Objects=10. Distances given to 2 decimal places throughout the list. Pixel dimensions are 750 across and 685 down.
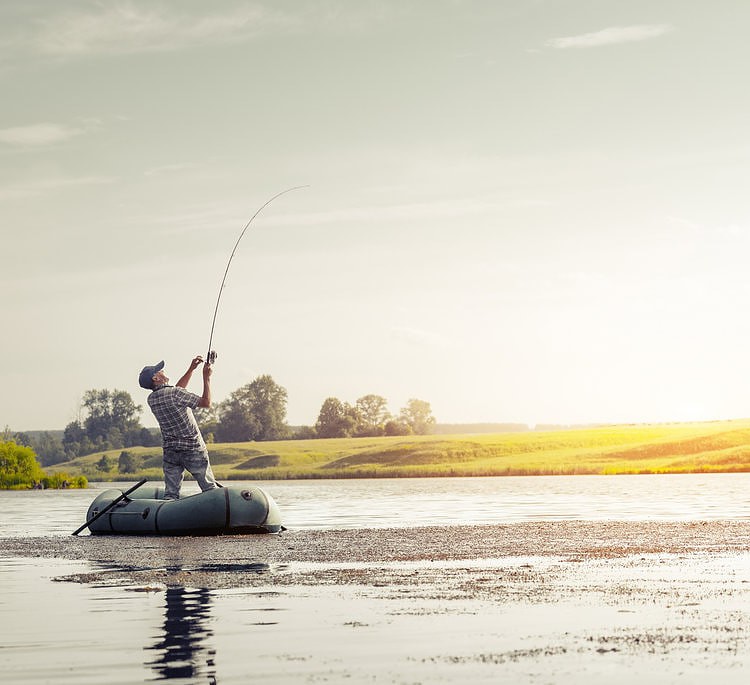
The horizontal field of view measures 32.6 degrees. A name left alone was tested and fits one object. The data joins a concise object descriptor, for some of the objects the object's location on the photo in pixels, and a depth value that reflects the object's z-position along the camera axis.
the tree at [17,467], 101.94
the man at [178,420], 25.89
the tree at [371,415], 185.45
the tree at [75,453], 197.25
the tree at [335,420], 184.12
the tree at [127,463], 166.25
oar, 27.30
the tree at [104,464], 170.88
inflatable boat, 25.45
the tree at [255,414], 189.38
